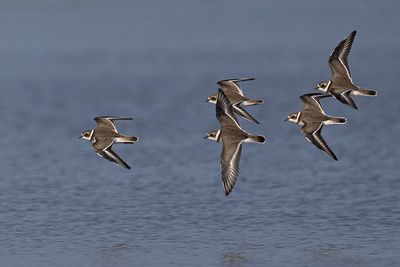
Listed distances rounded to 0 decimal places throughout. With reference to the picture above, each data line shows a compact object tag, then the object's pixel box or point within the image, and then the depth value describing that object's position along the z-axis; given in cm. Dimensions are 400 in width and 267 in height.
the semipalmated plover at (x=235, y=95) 1505
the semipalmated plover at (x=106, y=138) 1434
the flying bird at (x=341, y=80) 1440
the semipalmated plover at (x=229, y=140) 1462
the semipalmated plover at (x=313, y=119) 1412
